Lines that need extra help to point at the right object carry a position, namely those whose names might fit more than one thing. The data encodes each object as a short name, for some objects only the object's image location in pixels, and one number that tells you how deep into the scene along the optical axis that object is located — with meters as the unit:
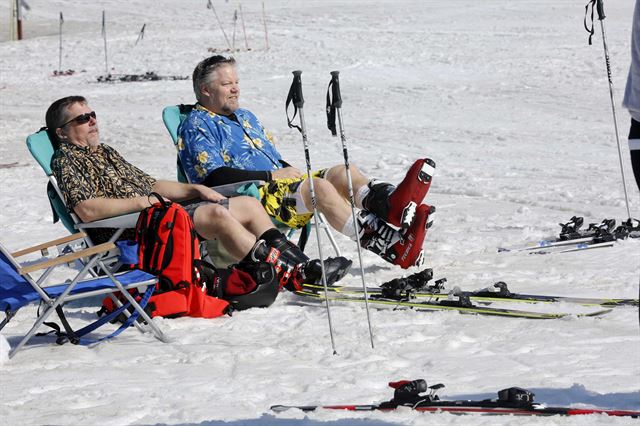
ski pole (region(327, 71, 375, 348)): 8.82
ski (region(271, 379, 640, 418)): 6.82
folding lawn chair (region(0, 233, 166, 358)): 9.25
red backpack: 10.40
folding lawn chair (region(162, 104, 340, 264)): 12.92
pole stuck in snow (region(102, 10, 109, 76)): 42.01
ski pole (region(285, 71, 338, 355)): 8.82
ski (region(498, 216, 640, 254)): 13.25
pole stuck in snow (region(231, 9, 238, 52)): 45.78
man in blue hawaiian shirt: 11.98
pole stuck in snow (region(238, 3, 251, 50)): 46.32
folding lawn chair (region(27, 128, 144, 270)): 10.74
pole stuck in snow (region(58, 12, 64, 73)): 43.31
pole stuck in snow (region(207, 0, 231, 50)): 47.01
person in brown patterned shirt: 11.04
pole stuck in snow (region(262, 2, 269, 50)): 45.94
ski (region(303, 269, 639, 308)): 10.16
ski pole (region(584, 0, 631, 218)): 14.88
